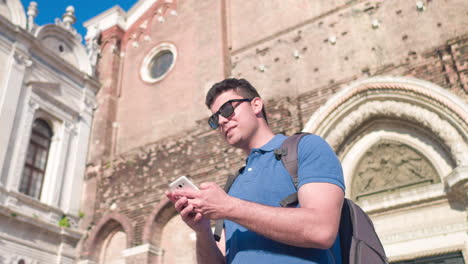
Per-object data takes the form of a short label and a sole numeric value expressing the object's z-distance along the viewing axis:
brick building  6.96
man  1.31
